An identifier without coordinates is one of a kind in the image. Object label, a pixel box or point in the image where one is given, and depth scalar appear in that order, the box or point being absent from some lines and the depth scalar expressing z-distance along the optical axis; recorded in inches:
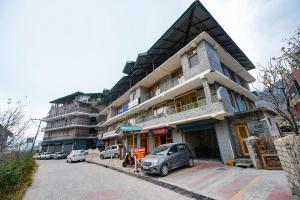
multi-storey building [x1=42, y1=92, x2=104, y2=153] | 1491.1
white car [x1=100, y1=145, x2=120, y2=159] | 822.5
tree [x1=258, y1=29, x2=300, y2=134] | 271.4
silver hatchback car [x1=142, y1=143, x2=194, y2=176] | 340.2
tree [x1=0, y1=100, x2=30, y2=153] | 268.2
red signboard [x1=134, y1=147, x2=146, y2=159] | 445.0
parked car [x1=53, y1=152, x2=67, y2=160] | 1202.6
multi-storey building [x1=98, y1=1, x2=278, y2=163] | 425.4
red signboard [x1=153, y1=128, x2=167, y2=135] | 566.0
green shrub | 240.4
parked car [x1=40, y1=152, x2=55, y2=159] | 1245.9
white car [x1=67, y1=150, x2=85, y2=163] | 810.2
